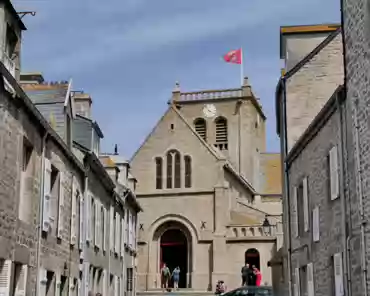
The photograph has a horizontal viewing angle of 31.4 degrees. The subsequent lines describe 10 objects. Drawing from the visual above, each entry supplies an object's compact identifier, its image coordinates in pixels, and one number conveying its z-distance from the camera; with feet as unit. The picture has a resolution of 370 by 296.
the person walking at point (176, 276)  113.80
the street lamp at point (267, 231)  110.32
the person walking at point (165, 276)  117.70
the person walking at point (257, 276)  92.40
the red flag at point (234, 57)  160.73
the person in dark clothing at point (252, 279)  89.14
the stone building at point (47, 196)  36.42
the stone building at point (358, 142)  34.58
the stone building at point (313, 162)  41.22
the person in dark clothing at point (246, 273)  87.20
